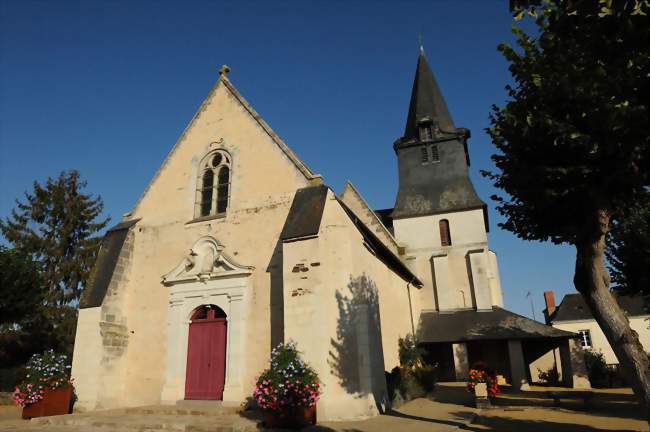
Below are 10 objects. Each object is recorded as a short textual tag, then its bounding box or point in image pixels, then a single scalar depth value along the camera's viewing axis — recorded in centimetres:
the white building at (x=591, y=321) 2997
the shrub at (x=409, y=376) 1188
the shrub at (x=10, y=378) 1599
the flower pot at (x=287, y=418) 816
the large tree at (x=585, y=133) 561
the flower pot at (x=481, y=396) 1122
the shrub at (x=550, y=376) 2008
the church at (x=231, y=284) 956
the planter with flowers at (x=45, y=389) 991
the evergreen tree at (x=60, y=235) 2467
